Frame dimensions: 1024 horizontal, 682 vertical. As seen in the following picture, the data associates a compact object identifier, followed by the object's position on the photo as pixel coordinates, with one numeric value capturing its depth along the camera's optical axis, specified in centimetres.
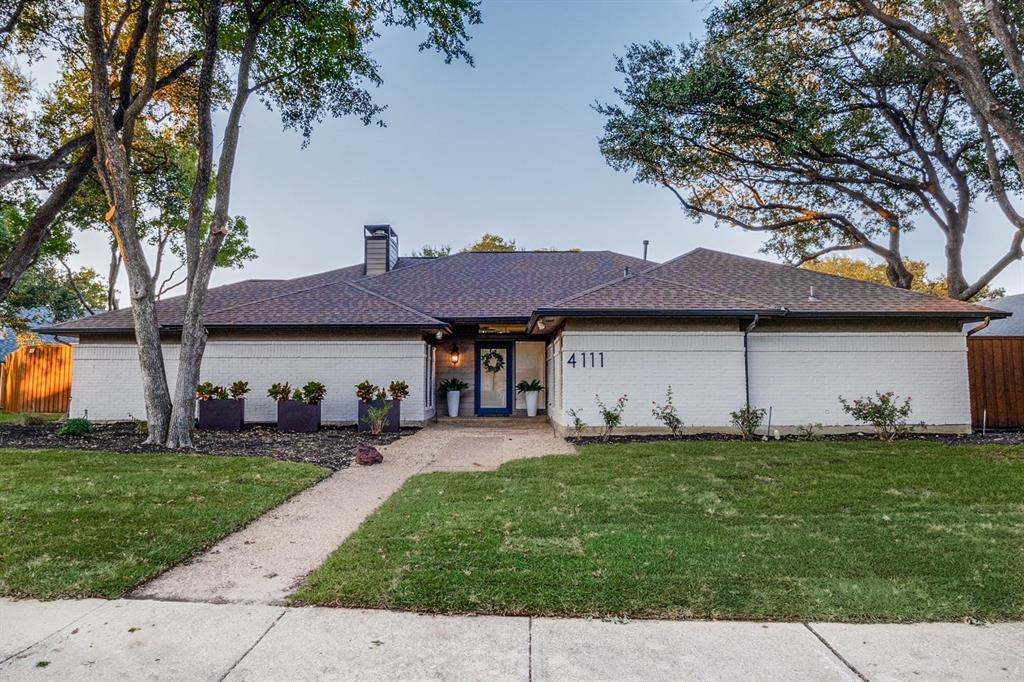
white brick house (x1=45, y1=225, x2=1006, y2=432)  1064
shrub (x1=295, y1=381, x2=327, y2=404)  1148
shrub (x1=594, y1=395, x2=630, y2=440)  998
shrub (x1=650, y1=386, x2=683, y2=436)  1027
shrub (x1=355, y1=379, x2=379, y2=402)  1138
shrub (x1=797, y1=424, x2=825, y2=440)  1048
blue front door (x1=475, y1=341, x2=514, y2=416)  1490
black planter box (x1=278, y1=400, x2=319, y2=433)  1143
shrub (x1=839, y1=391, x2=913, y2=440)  1002
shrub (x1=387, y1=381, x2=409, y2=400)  1166
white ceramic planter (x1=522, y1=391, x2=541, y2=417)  1454
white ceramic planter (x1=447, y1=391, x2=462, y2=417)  1446
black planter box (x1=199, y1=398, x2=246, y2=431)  1149
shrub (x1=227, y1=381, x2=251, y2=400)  1148
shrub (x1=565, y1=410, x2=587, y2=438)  1029
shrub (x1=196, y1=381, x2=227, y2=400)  1157
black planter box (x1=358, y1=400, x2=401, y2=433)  1129
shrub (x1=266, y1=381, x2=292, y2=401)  1158
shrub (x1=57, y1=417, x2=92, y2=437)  957
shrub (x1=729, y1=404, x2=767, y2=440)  1009
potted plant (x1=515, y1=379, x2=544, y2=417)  1452
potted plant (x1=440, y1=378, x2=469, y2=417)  1447
